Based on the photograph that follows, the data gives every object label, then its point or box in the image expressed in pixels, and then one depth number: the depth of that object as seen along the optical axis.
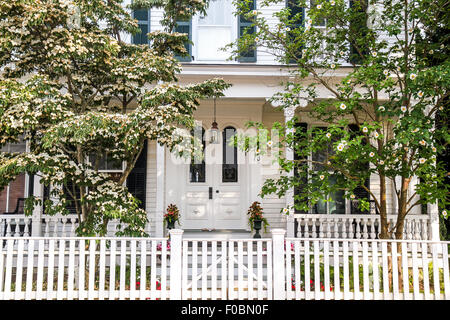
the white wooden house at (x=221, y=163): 7.23
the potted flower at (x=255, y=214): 7.36
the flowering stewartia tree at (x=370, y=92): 4.55
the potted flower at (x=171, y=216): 7.23
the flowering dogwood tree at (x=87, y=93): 4.57
